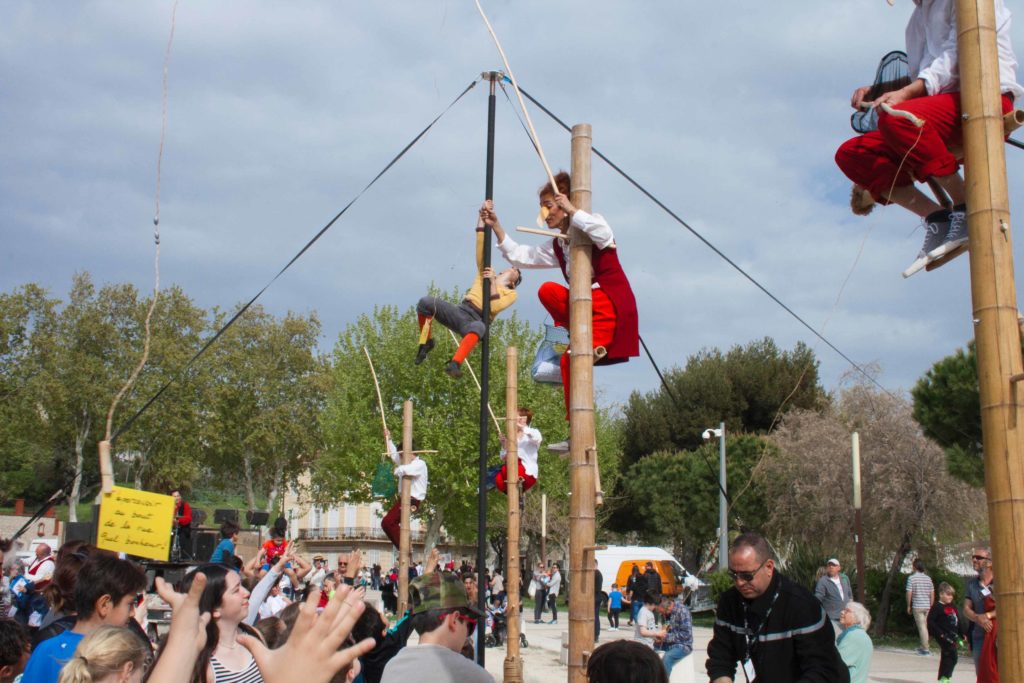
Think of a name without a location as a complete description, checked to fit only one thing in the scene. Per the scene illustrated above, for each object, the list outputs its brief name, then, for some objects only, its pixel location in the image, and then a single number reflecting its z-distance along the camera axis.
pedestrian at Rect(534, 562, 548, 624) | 28.47
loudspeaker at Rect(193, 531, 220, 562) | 19.44
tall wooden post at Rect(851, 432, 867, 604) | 15.04
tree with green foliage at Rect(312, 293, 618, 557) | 32.22
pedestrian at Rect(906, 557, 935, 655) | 16.88
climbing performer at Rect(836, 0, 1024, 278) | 4.01
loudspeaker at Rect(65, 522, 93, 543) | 16.17
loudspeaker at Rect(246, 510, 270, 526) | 20.73
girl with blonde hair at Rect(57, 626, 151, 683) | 3.32
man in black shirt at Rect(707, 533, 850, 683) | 4.12
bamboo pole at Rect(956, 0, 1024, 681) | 3.32
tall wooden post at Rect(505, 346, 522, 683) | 11.81
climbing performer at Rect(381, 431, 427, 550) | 12.55
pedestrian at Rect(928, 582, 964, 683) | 12.19
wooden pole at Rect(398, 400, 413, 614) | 12.72
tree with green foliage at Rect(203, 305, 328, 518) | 52.78
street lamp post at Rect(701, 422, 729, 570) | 17.81
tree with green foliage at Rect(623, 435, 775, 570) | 35.41
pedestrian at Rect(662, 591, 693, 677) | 11.75
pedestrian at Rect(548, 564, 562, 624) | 28.42
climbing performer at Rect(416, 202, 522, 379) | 9.11
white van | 30.08
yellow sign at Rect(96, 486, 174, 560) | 6.60
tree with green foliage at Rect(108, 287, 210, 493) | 45.44
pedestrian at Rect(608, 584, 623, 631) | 25.05
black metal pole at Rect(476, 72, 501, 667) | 7.97
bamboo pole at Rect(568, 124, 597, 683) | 5.79
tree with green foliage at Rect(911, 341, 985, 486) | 18.55
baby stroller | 21.41
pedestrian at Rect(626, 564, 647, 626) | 21.77
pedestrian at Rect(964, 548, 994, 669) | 8.60
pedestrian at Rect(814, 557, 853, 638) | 12.18
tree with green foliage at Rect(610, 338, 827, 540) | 43.78
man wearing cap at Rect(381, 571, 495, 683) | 3.75
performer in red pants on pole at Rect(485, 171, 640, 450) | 6.25
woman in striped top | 4.22
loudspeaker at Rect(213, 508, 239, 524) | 16.68
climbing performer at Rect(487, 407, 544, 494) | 11.93
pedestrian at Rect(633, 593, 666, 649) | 12.59
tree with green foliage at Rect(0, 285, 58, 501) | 47.25
